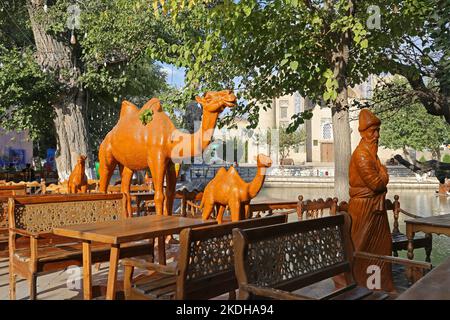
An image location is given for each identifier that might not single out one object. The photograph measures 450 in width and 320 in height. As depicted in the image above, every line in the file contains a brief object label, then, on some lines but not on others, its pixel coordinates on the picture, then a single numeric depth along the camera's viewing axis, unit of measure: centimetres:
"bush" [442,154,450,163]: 4194
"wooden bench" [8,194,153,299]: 426
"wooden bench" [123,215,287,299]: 305
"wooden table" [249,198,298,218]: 718
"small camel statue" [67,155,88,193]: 906
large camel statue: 541
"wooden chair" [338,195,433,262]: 622
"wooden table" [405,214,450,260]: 511
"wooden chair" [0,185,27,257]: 541
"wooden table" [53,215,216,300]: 370
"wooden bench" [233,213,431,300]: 271
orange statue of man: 457
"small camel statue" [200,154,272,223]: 532
